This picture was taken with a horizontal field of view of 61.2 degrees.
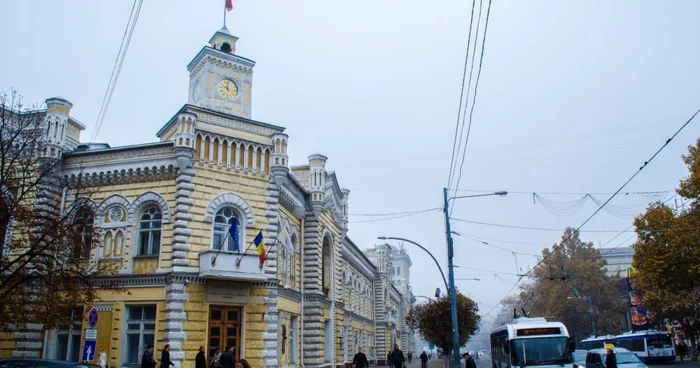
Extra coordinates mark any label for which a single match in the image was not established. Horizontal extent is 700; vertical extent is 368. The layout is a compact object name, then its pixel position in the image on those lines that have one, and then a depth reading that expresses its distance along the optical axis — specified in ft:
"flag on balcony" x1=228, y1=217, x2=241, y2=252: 82.77
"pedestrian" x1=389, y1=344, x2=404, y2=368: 102.13
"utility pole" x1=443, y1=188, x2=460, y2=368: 78.89
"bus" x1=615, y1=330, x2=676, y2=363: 142.00
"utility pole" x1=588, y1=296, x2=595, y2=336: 197.32
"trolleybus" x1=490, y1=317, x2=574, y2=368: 70.44
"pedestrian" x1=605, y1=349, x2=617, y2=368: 61.21
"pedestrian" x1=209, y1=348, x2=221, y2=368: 68.45
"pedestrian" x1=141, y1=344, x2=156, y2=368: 67.87
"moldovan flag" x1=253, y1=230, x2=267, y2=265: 81.56
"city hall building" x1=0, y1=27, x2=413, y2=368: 81.10
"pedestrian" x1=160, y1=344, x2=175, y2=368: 70.85
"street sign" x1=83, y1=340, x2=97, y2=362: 60.03
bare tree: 61.72
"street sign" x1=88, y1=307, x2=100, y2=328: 62.28
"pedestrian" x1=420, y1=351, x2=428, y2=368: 144.32
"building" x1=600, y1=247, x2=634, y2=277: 389.39
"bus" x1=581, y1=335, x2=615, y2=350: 149.48
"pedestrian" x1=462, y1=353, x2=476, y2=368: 67.36
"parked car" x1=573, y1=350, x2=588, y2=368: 119.34
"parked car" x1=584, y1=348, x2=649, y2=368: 79.82
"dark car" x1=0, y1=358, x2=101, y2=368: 44.52
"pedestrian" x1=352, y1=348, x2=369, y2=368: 89.92
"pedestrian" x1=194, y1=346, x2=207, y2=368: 73.87
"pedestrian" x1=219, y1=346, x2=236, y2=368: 66.31
